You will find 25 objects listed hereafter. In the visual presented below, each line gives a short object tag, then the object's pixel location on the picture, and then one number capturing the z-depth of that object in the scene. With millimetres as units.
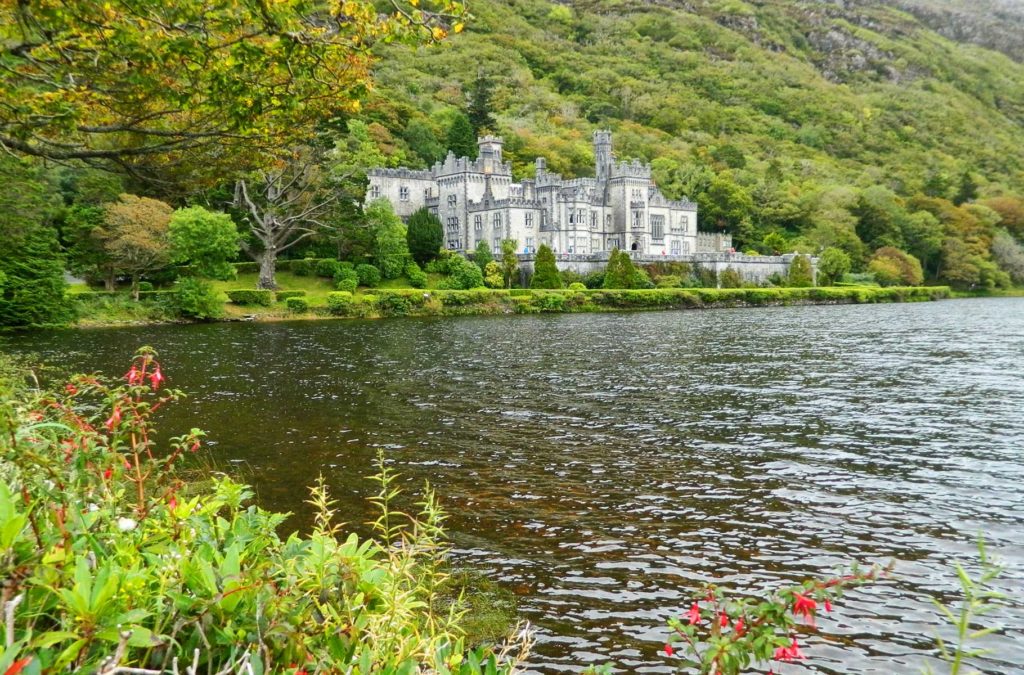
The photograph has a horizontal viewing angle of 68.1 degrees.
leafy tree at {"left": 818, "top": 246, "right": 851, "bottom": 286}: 89750
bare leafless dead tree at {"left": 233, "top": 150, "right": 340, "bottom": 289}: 63250
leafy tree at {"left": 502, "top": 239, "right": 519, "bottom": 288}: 76188
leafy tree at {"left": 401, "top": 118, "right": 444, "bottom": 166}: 102000
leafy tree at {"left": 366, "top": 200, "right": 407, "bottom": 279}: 69938
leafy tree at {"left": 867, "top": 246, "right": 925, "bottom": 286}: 92188
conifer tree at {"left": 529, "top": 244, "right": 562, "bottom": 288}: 73312
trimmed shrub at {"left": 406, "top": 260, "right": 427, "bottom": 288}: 69812
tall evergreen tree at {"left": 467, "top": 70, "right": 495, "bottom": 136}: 110750
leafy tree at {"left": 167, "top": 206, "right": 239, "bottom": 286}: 55219
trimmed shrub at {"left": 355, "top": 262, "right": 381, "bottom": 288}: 67812
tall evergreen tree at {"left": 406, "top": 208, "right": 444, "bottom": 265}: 73375
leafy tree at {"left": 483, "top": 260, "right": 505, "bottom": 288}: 73312
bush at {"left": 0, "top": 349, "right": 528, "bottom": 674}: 3322
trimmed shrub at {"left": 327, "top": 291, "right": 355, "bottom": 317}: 59406
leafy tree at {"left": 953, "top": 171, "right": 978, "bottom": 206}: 117500
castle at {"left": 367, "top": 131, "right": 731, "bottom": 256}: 86875
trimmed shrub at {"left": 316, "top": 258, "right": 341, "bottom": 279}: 67650
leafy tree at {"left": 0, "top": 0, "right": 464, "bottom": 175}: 8500
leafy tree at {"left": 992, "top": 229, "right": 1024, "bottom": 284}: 99438
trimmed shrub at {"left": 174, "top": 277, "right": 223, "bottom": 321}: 53125
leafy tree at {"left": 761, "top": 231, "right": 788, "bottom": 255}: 100312
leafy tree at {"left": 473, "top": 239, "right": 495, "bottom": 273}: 77312
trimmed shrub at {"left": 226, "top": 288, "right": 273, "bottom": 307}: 58594
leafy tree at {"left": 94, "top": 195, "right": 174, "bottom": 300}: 54156
